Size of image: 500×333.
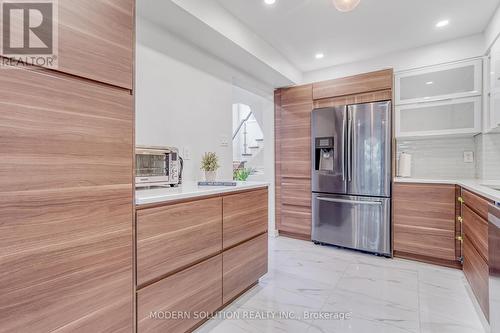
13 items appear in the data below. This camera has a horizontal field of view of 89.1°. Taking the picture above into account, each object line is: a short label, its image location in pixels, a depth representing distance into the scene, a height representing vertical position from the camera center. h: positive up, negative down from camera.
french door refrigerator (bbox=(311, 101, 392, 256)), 2.92 -0.13
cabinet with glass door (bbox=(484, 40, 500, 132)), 2.27 +0.71
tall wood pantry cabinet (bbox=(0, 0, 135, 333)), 0.89 -0.06
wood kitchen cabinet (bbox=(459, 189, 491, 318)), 1.70 -0.59
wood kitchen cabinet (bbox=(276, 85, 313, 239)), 3.51 +0.10
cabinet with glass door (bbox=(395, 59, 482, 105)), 2.71 +0.95
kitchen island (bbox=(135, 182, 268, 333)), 1.32 -0.54
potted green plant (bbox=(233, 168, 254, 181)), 4.00 -0.16
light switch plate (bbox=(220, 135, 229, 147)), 2.75 +0.27
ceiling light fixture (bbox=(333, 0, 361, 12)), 1.56 +1.01
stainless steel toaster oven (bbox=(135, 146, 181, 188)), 1.68 -0.01
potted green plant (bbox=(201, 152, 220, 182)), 2.28 -0.01
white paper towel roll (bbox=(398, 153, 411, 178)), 3.13 +0.01
